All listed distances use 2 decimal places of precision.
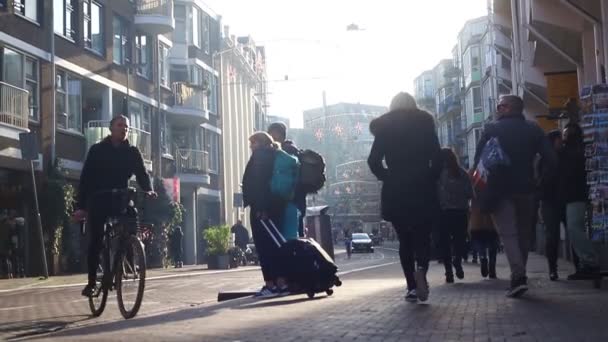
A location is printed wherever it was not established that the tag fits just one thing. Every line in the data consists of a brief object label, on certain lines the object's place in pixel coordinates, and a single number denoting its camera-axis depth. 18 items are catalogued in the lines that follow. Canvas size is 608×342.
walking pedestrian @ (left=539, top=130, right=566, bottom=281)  11.33
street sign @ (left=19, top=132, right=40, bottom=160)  19.73
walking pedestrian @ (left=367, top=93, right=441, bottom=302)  8.47
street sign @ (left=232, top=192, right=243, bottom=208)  42.56
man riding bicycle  8.36
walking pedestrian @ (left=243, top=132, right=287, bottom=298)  9.82
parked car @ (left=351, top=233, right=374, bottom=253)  61.31
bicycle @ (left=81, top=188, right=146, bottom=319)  8.12
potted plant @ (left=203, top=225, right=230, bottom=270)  30.72
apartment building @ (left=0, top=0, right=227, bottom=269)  26.11
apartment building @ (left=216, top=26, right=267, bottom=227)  54.53
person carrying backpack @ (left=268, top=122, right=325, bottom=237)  10.95
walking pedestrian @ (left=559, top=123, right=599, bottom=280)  10.85
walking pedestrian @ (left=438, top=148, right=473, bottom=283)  13.28
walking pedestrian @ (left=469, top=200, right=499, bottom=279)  13.12
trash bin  14.01
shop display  9.01
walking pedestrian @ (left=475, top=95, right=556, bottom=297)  8.82
